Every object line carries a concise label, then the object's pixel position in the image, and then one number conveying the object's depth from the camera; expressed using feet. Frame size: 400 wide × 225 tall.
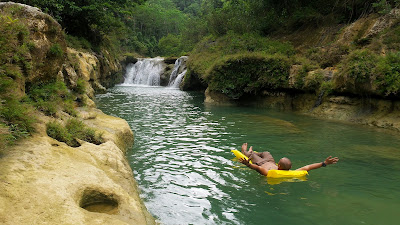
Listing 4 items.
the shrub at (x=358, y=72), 38.88
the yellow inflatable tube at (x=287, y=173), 19.03
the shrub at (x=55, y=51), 23.66
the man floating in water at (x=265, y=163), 19.40
